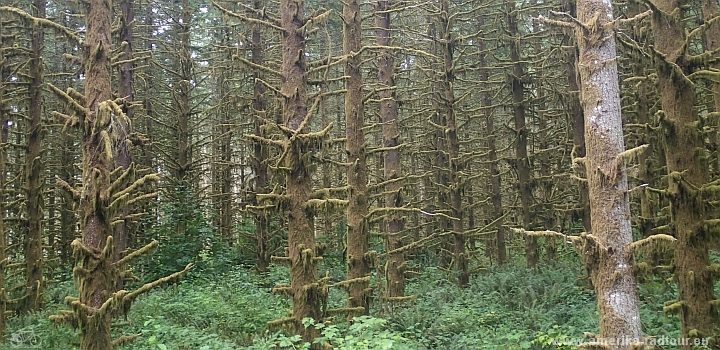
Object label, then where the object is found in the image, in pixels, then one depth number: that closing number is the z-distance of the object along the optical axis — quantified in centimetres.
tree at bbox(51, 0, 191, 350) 602
